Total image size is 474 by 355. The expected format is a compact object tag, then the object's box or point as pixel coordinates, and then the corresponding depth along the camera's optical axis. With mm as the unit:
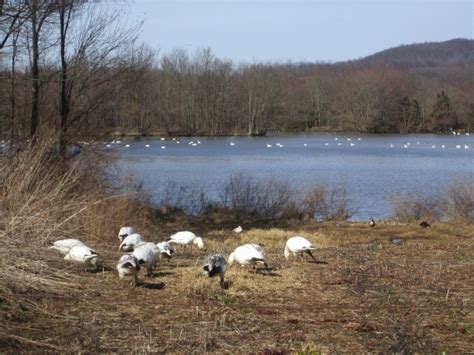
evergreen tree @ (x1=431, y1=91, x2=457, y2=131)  103500
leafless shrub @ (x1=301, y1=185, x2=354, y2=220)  22594
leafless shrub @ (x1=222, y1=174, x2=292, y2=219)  22184
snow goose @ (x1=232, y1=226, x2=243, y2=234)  17820
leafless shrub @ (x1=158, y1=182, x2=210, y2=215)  23016
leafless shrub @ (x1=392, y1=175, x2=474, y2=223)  21500
